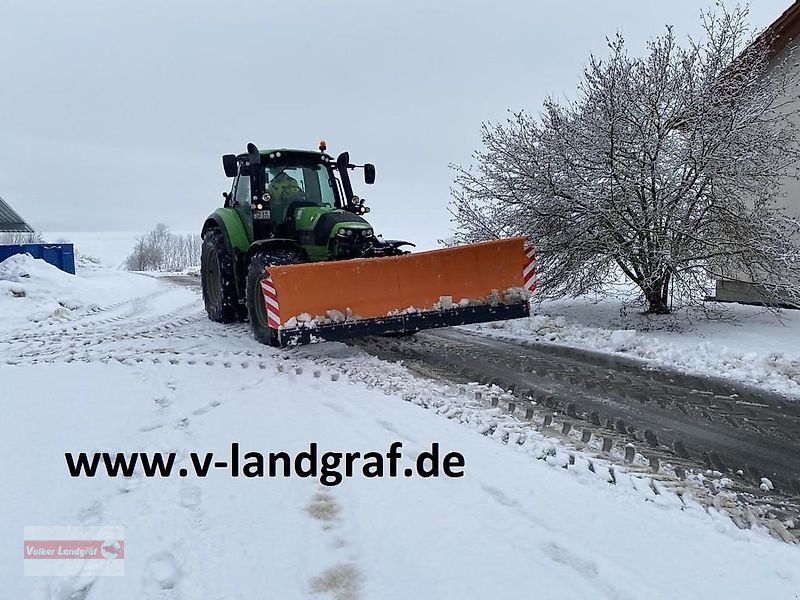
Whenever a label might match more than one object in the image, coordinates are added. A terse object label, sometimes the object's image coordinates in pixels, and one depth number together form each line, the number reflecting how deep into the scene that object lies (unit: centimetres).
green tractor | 638
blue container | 1739
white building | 952
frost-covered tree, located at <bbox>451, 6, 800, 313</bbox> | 789
